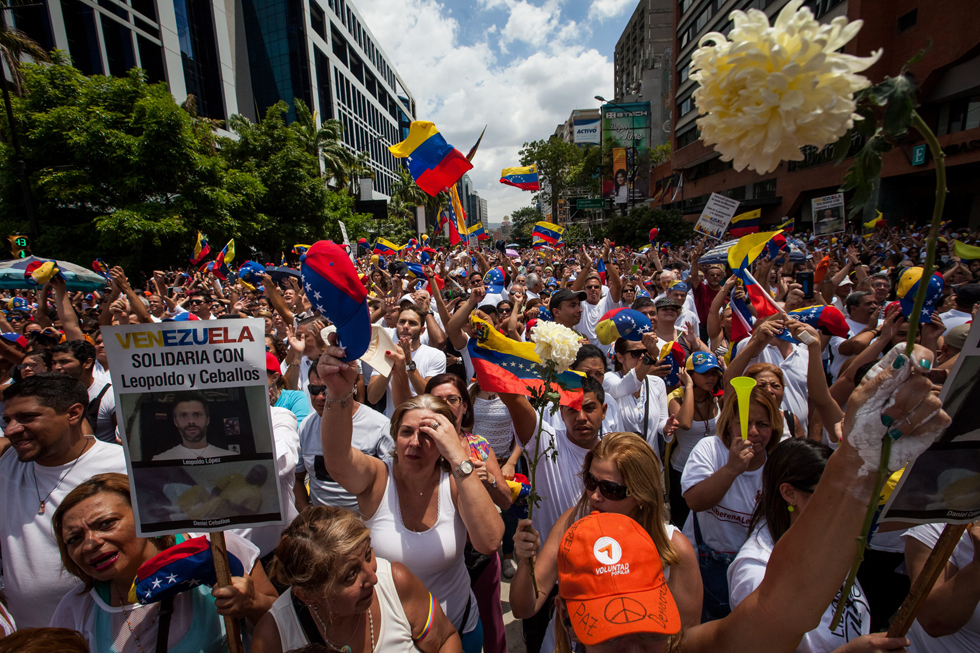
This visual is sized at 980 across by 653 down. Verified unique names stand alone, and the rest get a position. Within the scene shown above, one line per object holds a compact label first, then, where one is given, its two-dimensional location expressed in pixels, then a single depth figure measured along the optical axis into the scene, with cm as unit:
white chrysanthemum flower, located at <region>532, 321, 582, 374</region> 208
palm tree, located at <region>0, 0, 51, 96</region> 1384
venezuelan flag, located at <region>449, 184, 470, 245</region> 678
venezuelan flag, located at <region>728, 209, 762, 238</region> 853
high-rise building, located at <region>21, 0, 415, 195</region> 2355
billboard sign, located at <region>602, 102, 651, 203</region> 5378
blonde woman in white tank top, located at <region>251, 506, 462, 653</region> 176
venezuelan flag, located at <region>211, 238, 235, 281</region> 1005
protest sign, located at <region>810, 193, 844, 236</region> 1004
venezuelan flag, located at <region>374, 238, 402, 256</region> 1134
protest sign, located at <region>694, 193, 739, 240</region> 808
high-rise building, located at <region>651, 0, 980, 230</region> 2000
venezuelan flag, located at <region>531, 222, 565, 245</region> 1347
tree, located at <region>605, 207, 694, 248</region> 3128
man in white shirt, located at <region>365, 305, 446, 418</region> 447
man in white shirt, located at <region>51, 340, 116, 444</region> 367
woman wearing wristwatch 210
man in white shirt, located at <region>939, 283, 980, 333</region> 472
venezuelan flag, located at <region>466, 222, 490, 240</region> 1457
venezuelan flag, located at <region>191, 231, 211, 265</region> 1001
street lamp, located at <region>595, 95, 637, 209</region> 4323
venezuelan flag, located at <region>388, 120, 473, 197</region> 619
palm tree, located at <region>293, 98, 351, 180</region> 3102
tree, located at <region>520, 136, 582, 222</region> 5512
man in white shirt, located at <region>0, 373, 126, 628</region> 217
